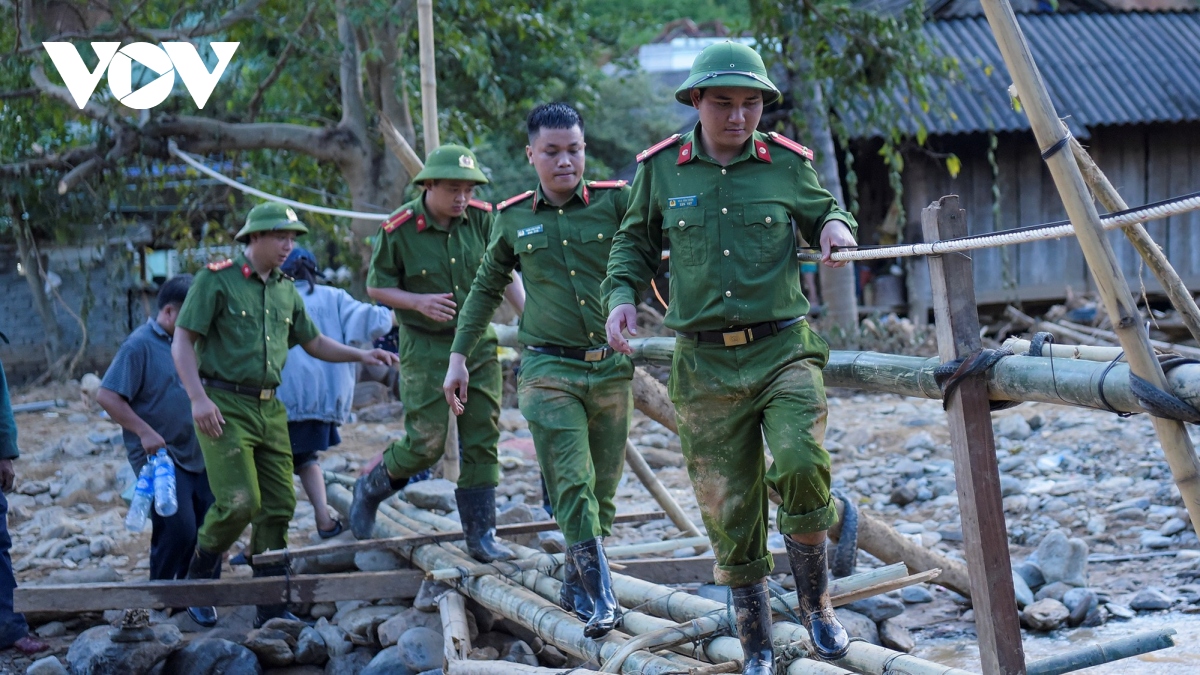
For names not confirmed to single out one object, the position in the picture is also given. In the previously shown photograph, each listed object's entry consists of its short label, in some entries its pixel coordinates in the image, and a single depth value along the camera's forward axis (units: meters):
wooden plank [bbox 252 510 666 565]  5.47
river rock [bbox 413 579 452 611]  5.27
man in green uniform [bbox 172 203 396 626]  5.45
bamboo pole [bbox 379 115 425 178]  7.12
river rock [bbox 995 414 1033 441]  9.20
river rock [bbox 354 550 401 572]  6.02
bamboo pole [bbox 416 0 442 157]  6.50
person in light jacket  6.41
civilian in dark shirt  5.86
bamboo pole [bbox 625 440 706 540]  5.80
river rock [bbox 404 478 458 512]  6.82
